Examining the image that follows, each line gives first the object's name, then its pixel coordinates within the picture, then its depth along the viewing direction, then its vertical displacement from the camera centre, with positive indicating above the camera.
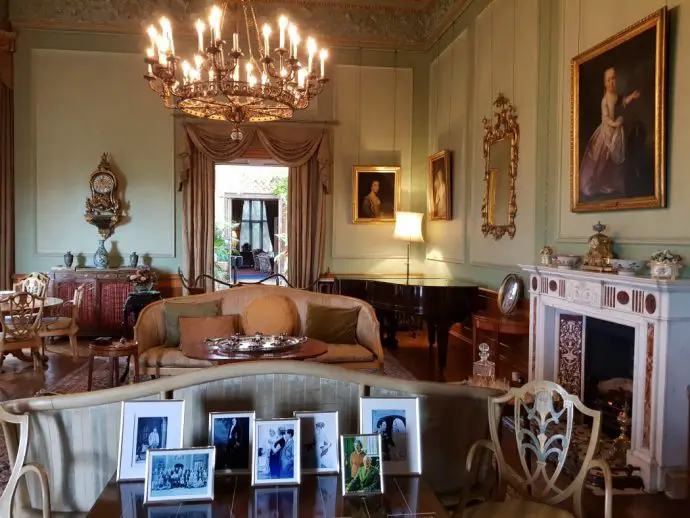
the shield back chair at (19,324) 5.00 -0.79
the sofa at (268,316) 4.38 -0.73
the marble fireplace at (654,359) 2.96 -0.64
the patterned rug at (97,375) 4.92 -1.29
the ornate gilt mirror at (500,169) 5.27 +0.65
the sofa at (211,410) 1.98 -0.62
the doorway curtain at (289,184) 7.48 +0.68
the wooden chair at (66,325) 5.63 -0.89
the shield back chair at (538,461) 1.94 -0.78
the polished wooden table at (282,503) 1.58 -0.76
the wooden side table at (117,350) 4.34 -0.87
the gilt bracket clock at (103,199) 7.37 +0.46
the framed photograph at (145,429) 1.77 -0.60
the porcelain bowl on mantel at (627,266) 3.41 -0.17
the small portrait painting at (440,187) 6.88 +0.63
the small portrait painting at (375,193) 7.83 +0.59
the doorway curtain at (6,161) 7.14 +0.92
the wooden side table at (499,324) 4.66 -0.72
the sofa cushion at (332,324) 4.71 -0.72
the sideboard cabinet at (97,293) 6.93 -0.69
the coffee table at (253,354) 3.54 -0.75
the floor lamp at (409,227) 6.97 +0.12
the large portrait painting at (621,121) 3.36 +0.75
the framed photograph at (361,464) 1.70 -0.68
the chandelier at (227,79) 3.65 +1.07
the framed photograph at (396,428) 1.86 -0.62
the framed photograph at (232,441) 1.81 -0.64
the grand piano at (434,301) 5.48 -0.62
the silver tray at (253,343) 3.68 -0.71
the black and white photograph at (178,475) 1.62 -0.68
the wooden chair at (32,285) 6.28 -0.55
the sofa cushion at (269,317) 4.68 -0.66
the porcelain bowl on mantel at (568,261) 3.97 -0.16
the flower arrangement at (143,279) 6.53 -0.49
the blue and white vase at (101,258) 7.23 -0.29
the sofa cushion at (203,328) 4.49 -0.73
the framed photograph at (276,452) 1.73 -0.65
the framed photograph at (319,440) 1.82 -0.65
